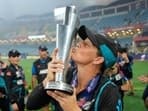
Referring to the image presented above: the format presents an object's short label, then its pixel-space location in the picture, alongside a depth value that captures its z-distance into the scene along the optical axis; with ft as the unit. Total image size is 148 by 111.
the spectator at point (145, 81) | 13.93
